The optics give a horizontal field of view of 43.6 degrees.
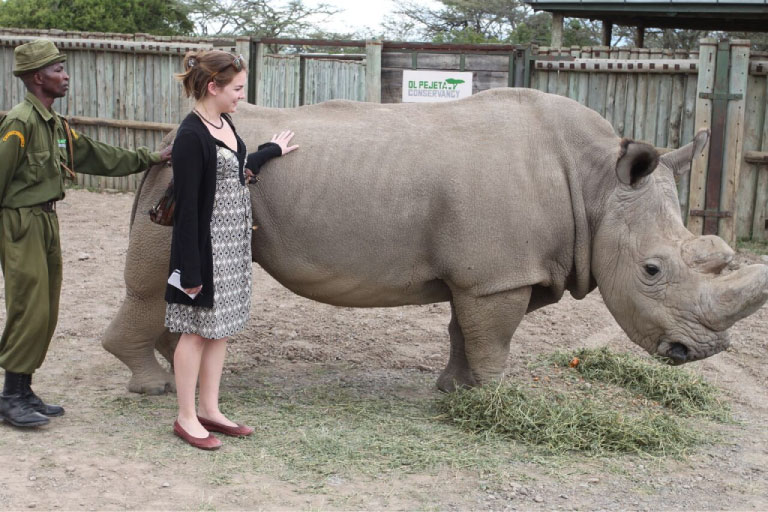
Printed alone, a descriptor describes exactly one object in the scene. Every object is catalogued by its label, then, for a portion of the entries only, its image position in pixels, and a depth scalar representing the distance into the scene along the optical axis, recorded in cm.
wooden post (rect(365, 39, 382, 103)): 1227
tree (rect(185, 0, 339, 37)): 2975
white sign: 1209
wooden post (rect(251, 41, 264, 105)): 1324
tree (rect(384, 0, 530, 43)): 3025
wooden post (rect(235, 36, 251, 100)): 1309
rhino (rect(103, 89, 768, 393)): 543
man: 510
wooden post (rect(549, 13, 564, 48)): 1880
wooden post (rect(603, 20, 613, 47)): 2033
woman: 474
